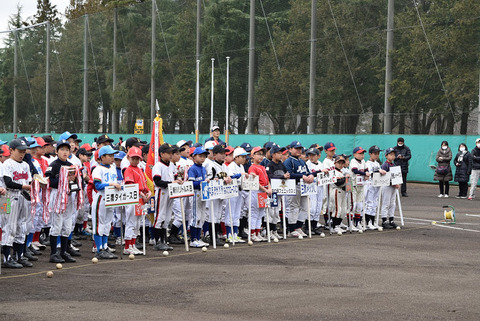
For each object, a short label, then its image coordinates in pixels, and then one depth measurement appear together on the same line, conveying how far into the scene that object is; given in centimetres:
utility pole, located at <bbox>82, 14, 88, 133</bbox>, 6097
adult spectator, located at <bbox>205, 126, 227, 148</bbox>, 1917
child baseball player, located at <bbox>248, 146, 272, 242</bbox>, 1549
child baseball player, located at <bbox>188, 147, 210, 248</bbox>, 1449
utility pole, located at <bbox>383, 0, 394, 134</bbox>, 3659
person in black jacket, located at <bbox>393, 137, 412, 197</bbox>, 2677
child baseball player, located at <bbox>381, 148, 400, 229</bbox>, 1786
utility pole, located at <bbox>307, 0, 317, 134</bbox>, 4094
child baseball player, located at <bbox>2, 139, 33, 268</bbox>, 1162
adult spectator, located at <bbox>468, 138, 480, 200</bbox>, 2584
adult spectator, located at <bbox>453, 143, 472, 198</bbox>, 2656
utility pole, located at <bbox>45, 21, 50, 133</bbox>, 6575
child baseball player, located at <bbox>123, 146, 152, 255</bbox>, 1335
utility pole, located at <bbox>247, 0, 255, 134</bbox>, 4559
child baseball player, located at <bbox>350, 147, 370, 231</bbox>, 1722
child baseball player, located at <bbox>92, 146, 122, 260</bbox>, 1288
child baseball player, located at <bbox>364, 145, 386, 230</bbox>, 1764
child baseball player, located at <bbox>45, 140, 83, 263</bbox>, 1222
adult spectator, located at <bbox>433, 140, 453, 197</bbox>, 2709
